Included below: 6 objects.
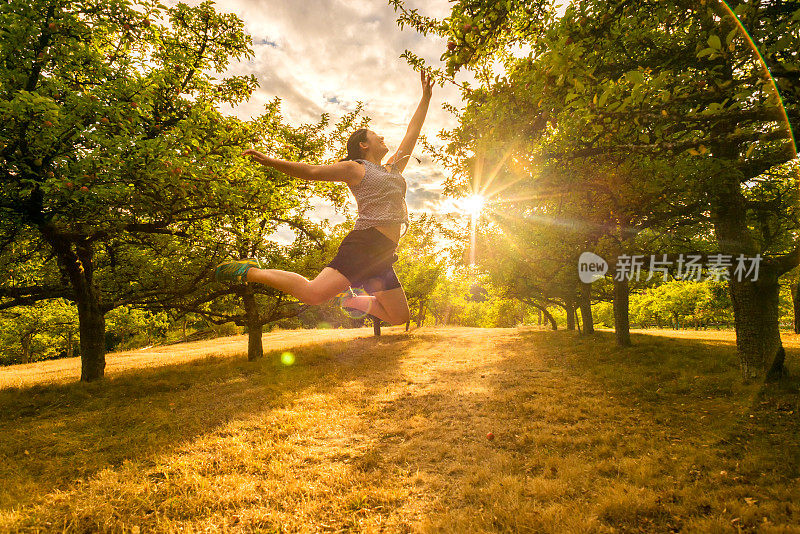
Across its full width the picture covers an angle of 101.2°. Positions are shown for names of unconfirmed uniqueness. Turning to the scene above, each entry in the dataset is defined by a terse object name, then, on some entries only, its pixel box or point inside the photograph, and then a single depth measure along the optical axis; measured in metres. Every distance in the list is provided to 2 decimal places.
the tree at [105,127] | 5.66
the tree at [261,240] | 9.70
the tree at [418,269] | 24.80
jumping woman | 3.67
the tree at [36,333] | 19.84
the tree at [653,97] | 3.01
